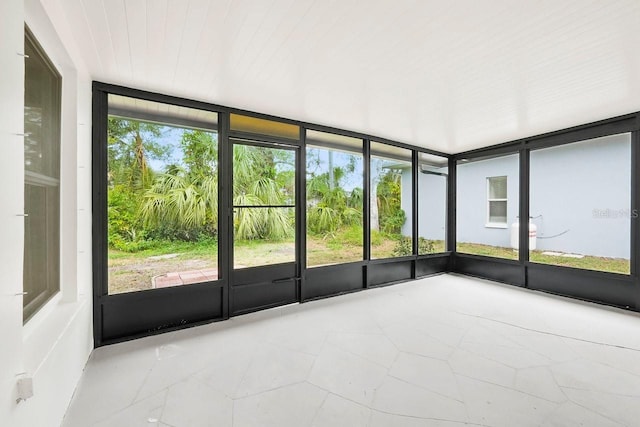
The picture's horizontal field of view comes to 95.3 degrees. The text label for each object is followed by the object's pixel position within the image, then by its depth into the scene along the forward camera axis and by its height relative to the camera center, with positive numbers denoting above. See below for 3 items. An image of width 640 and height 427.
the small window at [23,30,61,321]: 1.71 +0.21
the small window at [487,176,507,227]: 5.80 +0.24
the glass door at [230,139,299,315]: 3.58 -0.18
